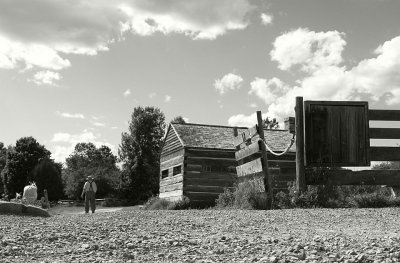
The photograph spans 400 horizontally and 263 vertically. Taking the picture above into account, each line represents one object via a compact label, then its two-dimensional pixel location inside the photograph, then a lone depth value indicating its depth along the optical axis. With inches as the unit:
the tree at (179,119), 2362.9
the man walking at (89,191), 797.2
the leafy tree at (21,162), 2332.7
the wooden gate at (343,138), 474.6
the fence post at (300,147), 463.8
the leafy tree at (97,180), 2263.8
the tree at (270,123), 2571.9
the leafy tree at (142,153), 1860.2
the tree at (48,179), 2165.4
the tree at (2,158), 2765.5
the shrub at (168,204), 960.3
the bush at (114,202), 1746.7
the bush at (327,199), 444.8
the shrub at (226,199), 536.4
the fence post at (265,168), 461.4
